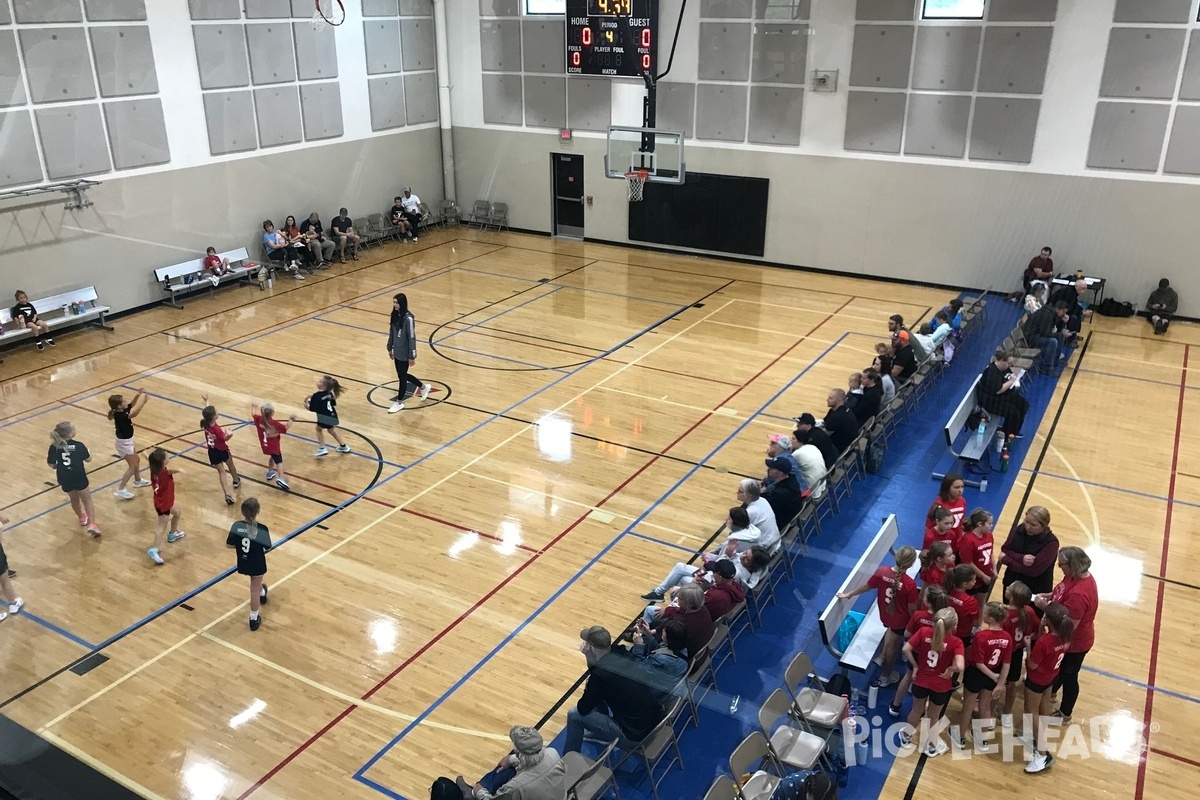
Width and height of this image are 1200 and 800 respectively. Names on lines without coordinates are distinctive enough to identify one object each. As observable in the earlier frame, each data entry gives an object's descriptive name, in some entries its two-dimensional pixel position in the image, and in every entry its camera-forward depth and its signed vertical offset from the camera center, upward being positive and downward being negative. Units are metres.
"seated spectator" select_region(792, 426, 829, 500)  9.95 -4.20
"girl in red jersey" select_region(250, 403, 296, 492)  10.99 -4.36
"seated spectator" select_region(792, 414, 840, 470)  10.36 -4.05
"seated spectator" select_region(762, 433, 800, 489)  10.48 -4.19
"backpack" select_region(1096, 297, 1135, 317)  18.00 -4.60
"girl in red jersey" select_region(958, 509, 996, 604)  7.91 -4.03
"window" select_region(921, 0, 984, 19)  18.20 +0.97
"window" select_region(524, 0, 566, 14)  22.47 +1.25
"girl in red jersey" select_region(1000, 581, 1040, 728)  6.80 -4.00
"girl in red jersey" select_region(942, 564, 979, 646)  7.08 -3.95
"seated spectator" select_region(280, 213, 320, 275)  20.48 -3.92
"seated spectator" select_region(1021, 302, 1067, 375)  14.83 -4.27
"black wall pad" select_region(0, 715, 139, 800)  4.94 -3.90
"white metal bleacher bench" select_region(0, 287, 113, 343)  15.52 -4.30
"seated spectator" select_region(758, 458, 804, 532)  9.27 -4.18
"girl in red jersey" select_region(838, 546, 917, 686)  7.39 -4.12
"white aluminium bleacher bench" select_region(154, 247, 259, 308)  18.36 -4.20
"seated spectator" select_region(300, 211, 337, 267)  20.94 -3.90
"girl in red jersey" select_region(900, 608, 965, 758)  6.70 -4.24
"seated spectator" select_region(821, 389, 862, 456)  10.91 -4.13
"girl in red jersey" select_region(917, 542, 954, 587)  7.50 -3.92
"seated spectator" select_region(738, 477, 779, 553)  8.90 -4.17
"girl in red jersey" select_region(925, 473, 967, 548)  8.11 -3.88
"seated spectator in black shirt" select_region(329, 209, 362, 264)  21.70 -3.88
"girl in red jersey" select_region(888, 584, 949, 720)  6.83 -3.93
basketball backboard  20.91 -2.05
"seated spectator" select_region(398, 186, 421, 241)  23.81 -3.68
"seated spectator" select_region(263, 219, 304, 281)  20.11 -3.97
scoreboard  17.98 +0.45
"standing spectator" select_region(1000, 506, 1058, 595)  7.73 -3.97
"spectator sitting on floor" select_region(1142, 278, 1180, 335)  17.45 -4.37
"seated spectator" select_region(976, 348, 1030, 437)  11.82 -4.10
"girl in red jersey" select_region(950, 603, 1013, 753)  6.73 -4.29
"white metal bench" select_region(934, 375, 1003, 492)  11.47 -4.63
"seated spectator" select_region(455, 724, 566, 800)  5.80 -4.33
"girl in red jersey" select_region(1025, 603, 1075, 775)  6.68 -4.37
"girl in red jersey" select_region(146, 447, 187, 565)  9.55 -4.37
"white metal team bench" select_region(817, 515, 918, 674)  7.80 -4.79
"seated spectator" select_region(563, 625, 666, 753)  6.66 -4.45
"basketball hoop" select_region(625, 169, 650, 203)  22.27 -2.95
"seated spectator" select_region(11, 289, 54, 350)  15.57 -4.13
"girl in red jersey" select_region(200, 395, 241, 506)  10.49 -4.24
